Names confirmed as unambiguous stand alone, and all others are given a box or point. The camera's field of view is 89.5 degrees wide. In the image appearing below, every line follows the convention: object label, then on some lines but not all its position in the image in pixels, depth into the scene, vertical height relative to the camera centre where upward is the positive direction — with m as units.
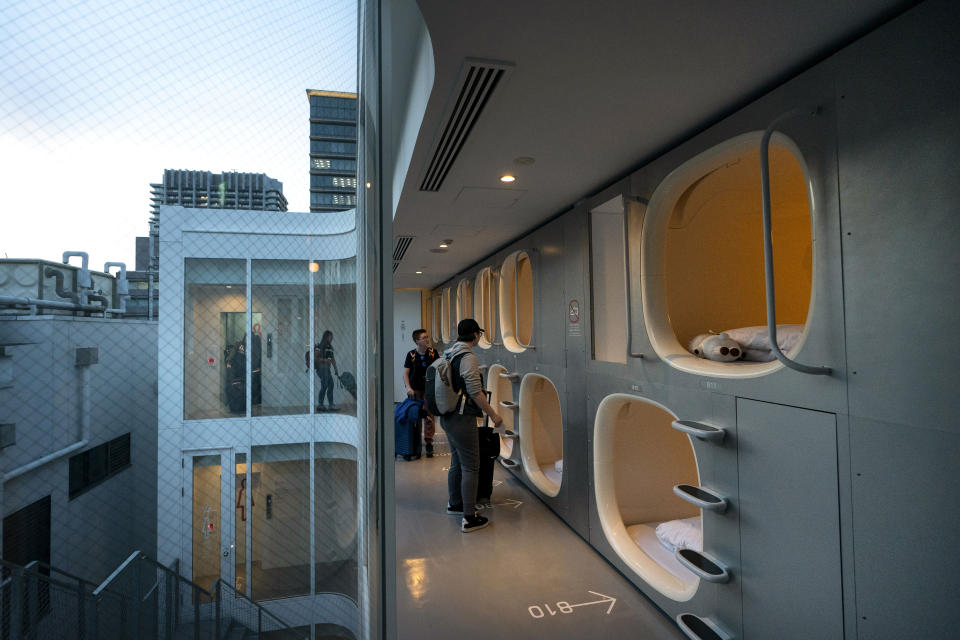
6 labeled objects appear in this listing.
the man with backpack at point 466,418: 3.66 -0.70
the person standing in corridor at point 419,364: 5.37 -0.39
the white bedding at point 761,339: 2.00 -0.06
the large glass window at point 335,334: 0.82 -0.01
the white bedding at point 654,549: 2.74 -1.40
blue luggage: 5.18 -1.11
